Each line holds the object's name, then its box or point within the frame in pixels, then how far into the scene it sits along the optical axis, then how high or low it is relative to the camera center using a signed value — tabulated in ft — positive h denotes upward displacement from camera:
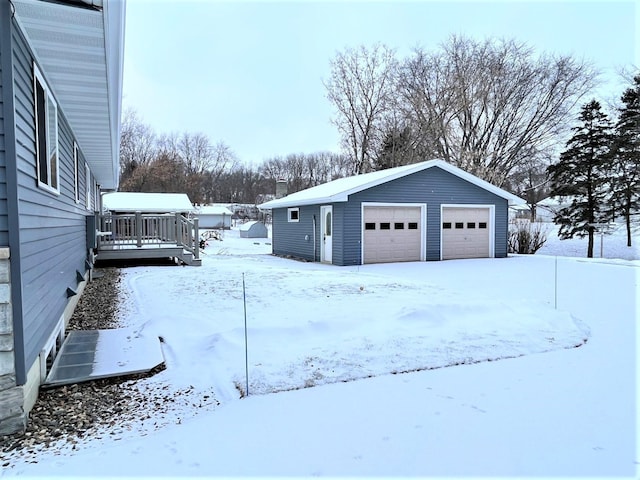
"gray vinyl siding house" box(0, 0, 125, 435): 9.26 +2.05
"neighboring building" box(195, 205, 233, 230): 130.93 +1.90
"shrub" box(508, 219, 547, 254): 65.00 -2.77
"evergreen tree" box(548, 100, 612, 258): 71.41 +8.64
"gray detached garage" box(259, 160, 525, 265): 42.78 +0.59
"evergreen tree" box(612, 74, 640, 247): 64.64 +9.78
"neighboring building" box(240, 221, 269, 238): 100.47 -1.42
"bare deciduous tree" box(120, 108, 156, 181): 121.80 +23.94
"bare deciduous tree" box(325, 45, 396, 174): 89.81 +27.57
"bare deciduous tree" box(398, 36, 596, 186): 77.61 +22.23
